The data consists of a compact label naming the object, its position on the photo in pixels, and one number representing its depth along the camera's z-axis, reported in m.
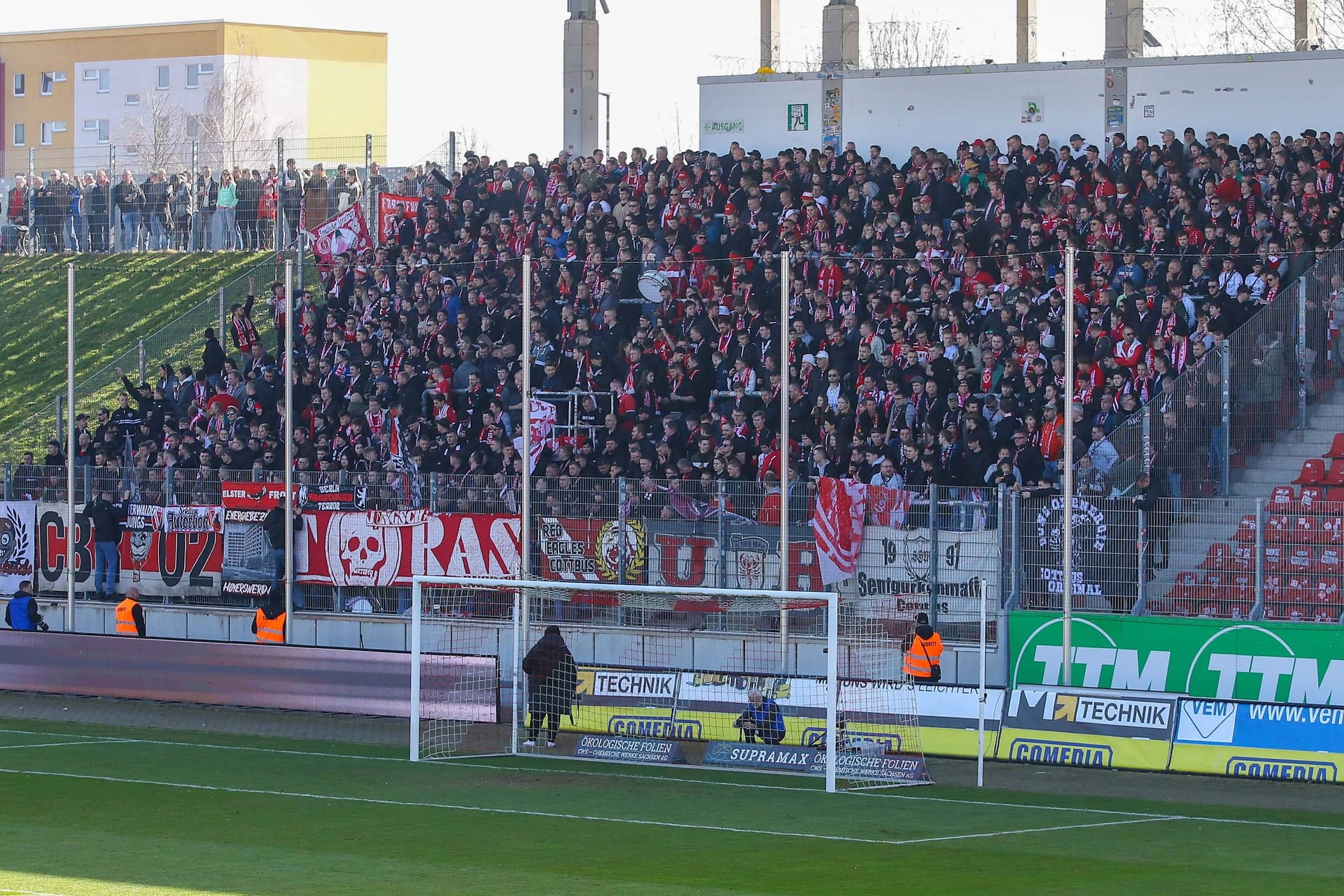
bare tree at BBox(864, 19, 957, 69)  78.44
